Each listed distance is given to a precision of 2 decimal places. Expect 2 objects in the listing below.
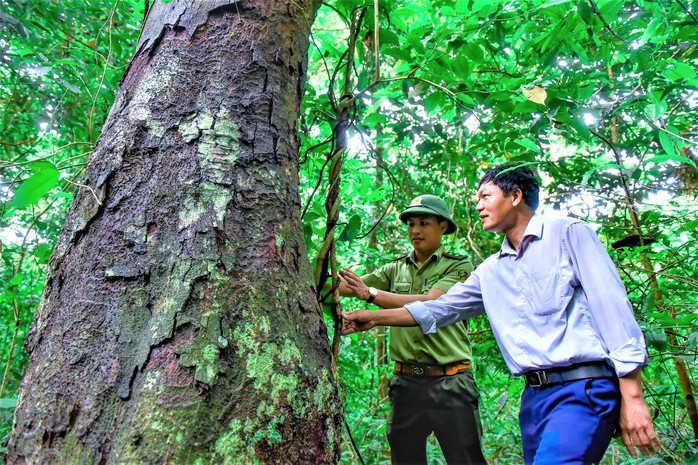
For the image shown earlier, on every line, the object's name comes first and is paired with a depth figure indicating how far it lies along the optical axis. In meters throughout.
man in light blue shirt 1.76
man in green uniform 3.03
